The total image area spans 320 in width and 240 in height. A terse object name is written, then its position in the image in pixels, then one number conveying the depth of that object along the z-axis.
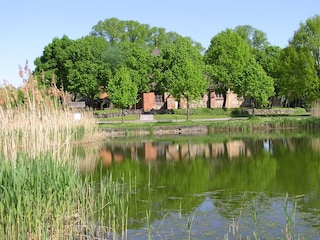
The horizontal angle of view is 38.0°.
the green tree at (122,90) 41.44
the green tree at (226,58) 52.38
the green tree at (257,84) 42.47
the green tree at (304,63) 42.25
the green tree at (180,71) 42.00
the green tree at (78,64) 51.53
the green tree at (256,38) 66.21
